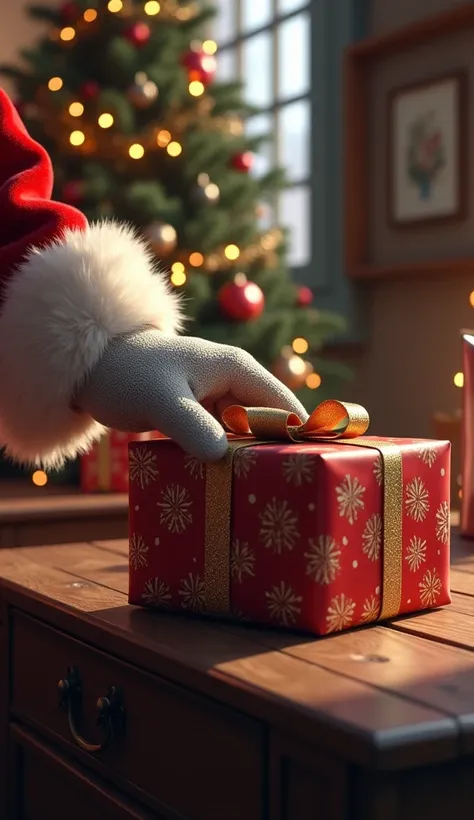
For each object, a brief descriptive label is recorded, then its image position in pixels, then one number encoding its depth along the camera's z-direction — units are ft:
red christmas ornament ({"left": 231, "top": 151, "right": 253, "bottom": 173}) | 9.15
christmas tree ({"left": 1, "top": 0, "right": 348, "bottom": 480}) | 8.64
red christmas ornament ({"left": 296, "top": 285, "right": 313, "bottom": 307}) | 9.50
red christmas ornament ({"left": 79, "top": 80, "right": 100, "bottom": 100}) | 8.71
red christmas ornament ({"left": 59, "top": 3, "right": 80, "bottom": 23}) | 9.01
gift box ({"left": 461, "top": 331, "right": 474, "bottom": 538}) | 4.30
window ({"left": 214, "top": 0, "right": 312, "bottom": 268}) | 11.18
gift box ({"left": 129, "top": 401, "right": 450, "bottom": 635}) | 2.62
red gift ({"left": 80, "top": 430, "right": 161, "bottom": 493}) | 7.11
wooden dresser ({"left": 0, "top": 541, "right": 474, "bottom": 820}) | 2.03
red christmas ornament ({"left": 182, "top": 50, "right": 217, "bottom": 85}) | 9.04
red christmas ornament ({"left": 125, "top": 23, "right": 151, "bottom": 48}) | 8.85
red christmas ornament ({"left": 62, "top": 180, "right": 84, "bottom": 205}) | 8.45
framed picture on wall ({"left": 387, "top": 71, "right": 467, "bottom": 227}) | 8.89
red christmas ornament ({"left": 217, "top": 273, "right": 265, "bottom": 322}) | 8.53
